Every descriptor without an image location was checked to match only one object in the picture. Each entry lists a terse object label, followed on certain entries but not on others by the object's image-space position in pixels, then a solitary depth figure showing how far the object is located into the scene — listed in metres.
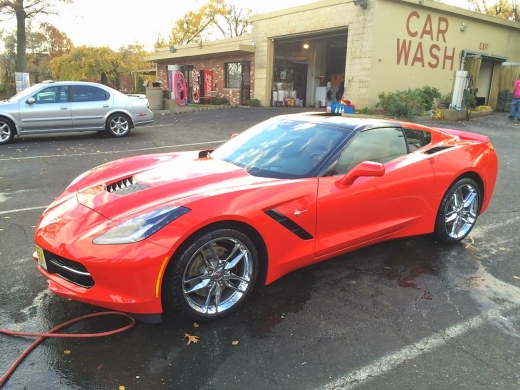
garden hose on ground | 2.51
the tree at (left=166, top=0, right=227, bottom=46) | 48.66
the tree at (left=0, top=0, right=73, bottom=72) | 22.97
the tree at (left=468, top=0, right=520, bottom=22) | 31.15
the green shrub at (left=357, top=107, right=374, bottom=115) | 16.45
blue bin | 15.06
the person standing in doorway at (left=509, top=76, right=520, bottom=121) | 15.89
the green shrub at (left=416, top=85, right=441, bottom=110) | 16.55
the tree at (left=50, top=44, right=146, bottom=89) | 35.12
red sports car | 2.56
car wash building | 16.78
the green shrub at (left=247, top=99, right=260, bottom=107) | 21.98
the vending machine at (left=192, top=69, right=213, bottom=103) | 25.27
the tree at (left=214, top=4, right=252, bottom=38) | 50.41
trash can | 20.39
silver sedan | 10.40
